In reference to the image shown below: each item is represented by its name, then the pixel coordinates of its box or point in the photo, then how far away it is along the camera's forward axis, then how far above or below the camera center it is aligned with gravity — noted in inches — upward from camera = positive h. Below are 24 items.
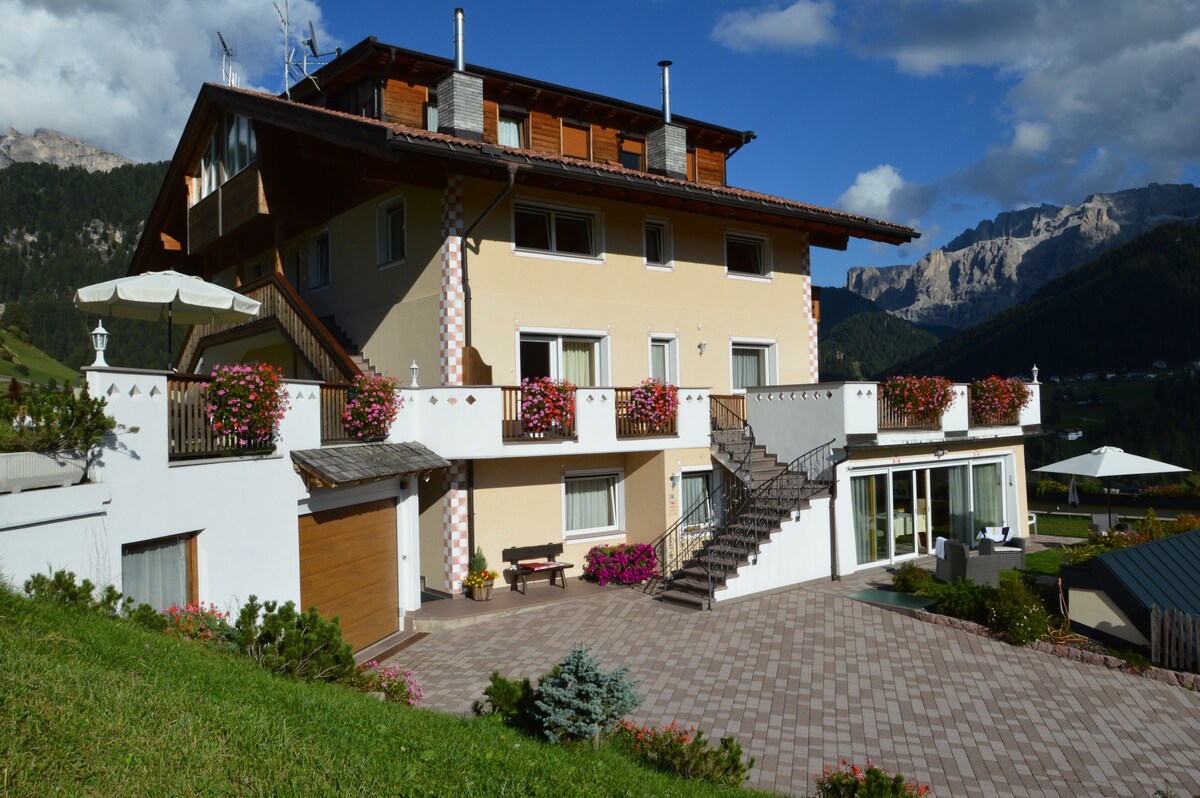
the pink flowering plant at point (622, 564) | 687.1 -125.8
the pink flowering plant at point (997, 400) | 839.7 +4.8
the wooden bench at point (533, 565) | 650.2 -118.8
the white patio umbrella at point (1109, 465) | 763.4 -60.1
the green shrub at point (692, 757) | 287.6 -121.7
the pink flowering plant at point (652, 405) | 690.8 +6.8
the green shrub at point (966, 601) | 551.8 -132.7
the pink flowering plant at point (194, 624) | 313.1 -77.4
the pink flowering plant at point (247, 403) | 387.5 +9.2
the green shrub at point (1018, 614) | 513.7 -133.5
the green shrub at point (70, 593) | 276.5 -56.2
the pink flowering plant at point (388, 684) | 329.0 -109.5
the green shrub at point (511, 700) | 305.0 -105.5
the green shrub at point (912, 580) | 636.7 -135.5
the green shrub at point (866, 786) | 248.7 -116.6
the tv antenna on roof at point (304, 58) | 810.8 +356.0
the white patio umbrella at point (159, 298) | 478.9 +76.0
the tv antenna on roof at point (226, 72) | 816.3 +347.4
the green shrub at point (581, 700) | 283.6 -99.5
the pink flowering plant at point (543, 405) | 625.3 +7.7
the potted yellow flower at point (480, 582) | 621.9 -124.2
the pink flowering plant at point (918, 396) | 746.8 +9.5
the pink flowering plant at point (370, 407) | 536.7 +8.0
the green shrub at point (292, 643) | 306.3 -83.1
